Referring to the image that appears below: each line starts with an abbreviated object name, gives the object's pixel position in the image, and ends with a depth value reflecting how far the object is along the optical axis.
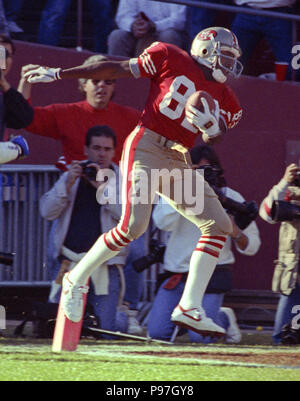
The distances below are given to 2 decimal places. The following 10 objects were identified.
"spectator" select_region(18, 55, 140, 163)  17.33
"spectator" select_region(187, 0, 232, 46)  19.03
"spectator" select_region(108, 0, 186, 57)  18.69
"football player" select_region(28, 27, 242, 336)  13.38
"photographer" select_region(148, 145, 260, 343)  16.25
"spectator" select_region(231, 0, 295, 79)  18.89
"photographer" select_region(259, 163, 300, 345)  15.78
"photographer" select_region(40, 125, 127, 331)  16.06
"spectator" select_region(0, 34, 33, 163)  14.74
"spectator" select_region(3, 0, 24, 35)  19.17
